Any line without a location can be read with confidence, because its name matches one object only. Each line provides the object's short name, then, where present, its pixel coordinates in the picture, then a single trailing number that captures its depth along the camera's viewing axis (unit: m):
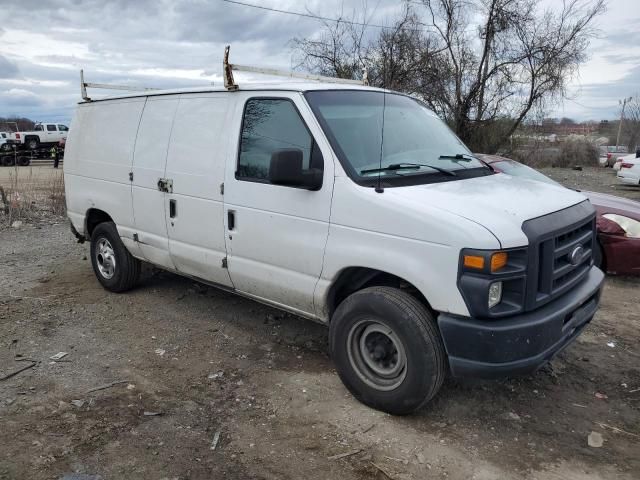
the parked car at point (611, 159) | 31.33
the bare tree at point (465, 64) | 16.53
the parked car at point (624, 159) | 19.10
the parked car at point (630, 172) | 17.98
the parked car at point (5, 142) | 28.61
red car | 6.16
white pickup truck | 31.12
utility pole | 53.12
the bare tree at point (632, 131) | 52.34
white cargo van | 3.04
